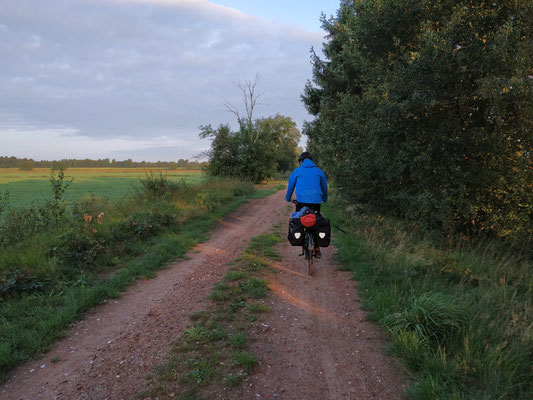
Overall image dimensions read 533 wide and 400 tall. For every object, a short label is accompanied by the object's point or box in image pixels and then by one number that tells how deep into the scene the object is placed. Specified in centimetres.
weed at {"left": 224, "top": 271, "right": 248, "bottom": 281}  541
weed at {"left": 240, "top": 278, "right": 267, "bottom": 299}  467
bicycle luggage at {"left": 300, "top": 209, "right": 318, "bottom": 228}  546
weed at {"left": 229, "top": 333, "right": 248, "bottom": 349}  329
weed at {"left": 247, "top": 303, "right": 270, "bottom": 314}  416
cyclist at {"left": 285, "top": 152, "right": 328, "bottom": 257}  594
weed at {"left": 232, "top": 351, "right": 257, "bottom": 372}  293
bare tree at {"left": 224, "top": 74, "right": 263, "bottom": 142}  3085
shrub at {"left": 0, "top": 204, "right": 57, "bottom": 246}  704
